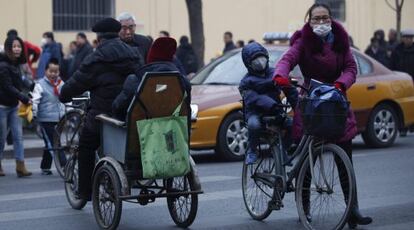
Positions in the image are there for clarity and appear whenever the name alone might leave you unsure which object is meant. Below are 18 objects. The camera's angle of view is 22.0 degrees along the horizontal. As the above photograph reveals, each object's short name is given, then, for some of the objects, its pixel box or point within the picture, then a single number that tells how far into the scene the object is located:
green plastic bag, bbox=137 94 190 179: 8.52
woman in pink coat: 8.60
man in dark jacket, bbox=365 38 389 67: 22.95
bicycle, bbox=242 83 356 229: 8.11
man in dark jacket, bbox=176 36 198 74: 21.69
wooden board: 8.50
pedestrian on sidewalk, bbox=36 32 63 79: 22.73
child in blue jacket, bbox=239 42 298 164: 9.16
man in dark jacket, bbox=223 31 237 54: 24.15
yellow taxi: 14.12
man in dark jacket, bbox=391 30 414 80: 18.89
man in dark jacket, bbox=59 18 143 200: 9.28
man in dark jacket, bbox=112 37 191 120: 8.67
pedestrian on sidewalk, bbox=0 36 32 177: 13.20
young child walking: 13.36
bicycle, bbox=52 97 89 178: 11.33
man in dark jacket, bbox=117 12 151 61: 12.10
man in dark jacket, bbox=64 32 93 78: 21.81
